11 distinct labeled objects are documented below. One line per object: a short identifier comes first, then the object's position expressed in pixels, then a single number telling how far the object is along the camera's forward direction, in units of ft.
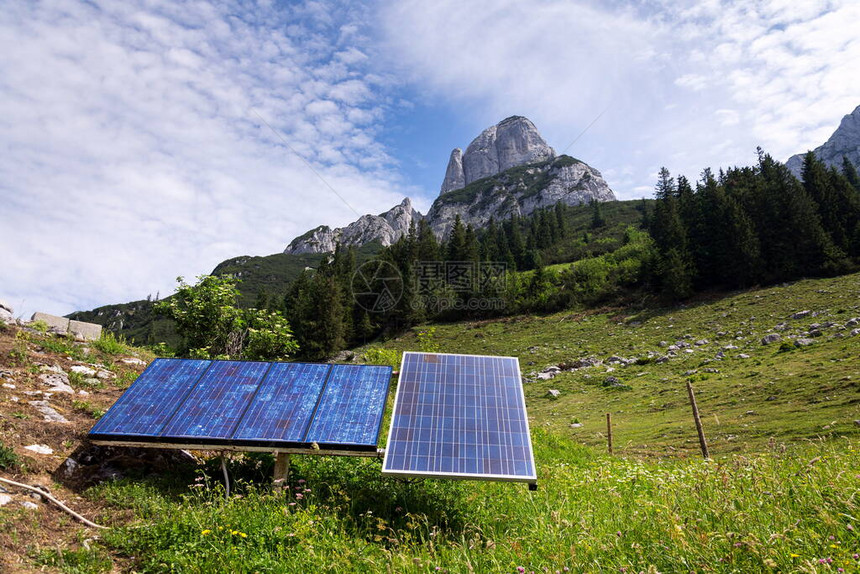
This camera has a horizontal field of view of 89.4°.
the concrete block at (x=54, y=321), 51.55
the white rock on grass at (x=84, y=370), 40.57
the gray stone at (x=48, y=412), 30.63
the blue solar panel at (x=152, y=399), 25.95
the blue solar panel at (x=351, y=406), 25.49
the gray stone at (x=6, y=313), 47.37
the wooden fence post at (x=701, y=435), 41.98
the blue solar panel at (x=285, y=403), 25.70
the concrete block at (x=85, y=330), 52.38
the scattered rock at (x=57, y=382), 35.91
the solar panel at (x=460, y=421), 23.24
